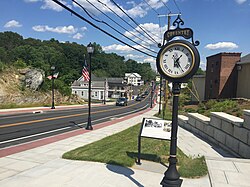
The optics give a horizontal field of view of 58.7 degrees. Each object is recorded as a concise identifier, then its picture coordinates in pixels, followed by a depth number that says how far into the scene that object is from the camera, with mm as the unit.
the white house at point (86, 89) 70250
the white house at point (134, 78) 146312
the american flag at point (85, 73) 28495
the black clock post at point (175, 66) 3943
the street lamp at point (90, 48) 13023
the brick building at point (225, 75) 23595
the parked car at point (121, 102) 43906
